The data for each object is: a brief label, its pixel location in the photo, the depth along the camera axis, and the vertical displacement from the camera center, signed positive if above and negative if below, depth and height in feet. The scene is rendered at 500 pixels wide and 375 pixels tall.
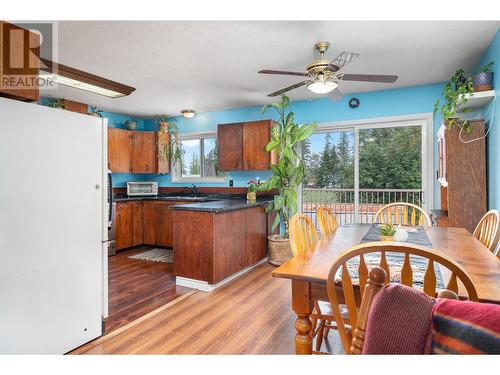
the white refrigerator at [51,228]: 5.55 -0.86
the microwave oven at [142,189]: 17.80 -0.13
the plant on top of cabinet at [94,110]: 15.58 +4.25
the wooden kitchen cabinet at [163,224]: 16.67 -2.11
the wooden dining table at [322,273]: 4.18 -1.32
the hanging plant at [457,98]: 8.93 +2.74
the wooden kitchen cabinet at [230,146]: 15.87 +2.21
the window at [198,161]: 18.24 +1.63
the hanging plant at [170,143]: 18.65 +2.79
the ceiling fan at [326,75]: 7.91 +3.13
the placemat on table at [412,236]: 6.61 -1.20
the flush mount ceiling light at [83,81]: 10.42 +4.14
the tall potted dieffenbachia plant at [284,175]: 13.61 +0.56
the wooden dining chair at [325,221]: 8.44 -1.01
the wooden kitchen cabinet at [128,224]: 16.06 -2.10
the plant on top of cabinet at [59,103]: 13.74 +3.90
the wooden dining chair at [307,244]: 6.00 -1.24
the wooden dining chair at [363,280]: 3.17 -1.14
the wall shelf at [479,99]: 8.61 +2.71
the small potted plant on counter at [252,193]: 14.27 -0.30
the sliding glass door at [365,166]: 14.49 +1.10
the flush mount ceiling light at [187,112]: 17.20 +4.31
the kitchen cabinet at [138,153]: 17.43 +2.09
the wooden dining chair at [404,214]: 9.52 -0.91
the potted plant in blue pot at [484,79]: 8.73 +3.18
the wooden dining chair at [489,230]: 6.57 -1.04
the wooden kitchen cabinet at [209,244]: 10.52 -2.11
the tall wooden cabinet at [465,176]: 9.53 +0.36
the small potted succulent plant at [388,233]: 6.37 -0.99
